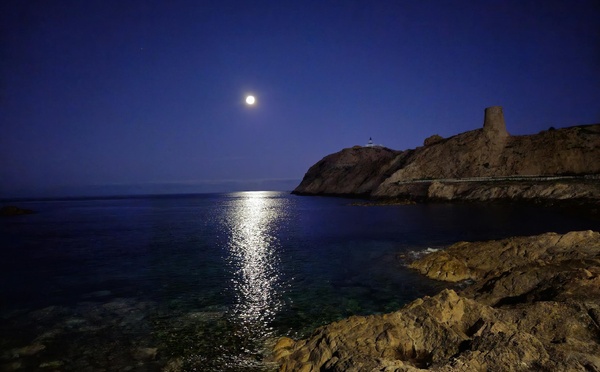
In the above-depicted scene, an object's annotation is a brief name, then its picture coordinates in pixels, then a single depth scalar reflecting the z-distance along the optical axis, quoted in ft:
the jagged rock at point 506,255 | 46.32
